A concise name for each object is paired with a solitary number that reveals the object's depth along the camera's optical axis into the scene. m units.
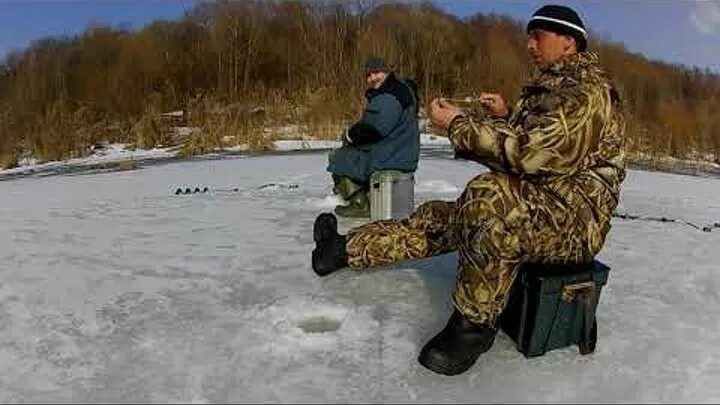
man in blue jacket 4.61
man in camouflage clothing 2.38
